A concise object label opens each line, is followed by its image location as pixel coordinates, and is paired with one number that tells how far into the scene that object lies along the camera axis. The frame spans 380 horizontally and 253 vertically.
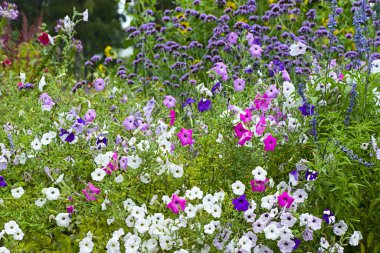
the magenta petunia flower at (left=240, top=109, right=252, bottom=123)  3.73
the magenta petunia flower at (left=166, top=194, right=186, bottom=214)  3.34
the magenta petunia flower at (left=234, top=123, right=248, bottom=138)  3.63
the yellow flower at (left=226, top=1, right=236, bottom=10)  8.17
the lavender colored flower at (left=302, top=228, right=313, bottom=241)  3.32
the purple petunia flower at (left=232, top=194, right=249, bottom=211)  3.31
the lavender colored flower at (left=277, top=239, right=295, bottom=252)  3.25
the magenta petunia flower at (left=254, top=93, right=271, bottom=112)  4.12
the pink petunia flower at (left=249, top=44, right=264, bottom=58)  5.01
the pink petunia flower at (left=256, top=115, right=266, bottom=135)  3.74
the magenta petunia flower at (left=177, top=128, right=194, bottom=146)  3.84
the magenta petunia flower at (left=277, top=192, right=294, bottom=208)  3.32
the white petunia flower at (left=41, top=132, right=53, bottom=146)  3.86
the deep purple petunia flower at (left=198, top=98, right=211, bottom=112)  4.13
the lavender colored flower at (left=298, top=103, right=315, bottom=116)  3.72
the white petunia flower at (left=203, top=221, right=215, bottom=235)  3.17
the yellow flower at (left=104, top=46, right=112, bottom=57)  9.35
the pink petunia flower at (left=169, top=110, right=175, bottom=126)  4.20
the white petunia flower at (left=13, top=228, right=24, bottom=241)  3.36
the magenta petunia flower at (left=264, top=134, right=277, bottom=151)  3.61
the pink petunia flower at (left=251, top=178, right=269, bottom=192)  3.54
